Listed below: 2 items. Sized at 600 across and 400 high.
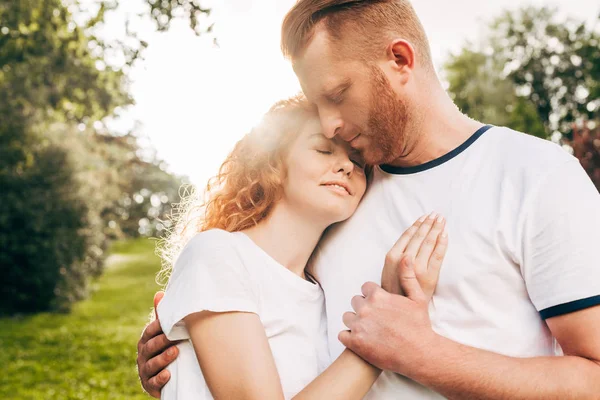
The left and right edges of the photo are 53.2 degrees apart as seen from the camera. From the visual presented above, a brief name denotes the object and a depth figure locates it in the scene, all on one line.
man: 2.01
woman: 2.21
